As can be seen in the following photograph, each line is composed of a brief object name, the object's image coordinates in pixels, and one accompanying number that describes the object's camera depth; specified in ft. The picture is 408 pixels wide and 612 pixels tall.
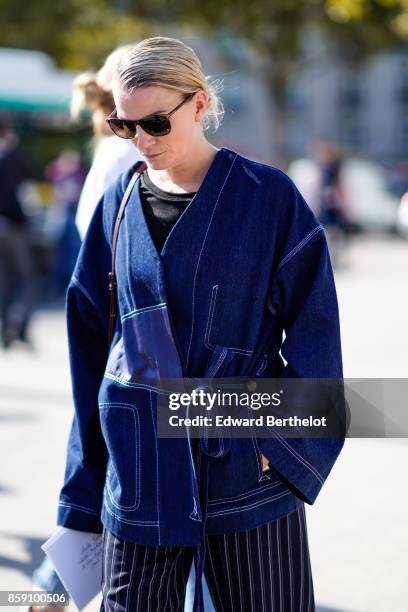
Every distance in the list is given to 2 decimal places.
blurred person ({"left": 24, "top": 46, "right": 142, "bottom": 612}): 11.63
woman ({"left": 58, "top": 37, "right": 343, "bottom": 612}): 7.84
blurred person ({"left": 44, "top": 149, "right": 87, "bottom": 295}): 39.60
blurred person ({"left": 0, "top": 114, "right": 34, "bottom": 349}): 33.37
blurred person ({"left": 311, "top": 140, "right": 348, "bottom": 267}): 51.90
